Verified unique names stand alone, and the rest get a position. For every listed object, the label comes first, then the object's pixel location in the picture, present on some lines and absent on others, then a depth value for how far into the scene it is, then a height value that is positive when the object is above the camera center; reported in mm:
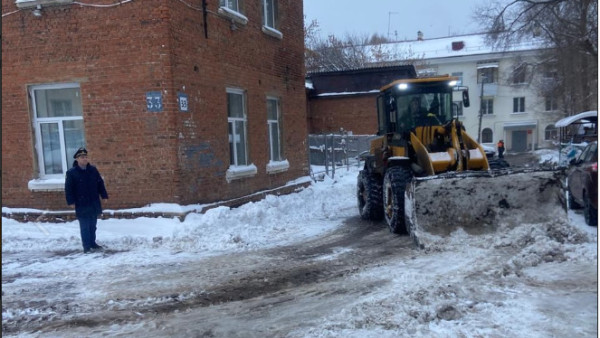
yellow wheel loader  6902 -811
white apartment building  44062 +2599
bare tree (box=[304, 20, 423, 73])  39950 +6995
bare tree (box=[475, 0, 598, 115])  21641 +4503
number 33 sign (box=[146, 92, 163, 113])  8648 +703
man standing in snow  7344 -846
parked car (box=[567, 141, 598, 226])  7562 -1067
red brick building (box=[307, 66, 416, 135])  25516 +1849
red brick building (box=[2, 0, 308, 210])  8688 +837
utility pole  40944 +2255
